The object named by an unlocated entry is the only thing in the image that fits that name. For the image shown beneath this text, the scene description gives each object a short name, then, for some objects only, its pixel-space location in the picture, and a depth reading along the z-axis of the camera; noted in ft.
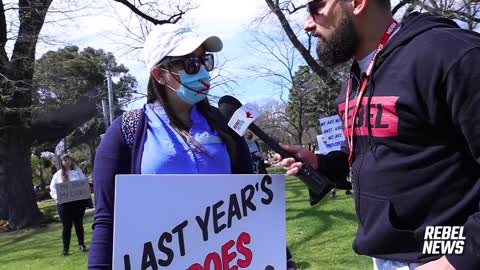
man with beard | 4.46
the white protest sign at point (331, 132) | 31.53
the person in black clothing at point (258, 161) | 35.87
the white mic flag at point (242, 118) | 6.53
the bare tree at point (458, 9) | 39.40
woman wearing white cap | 6.36
